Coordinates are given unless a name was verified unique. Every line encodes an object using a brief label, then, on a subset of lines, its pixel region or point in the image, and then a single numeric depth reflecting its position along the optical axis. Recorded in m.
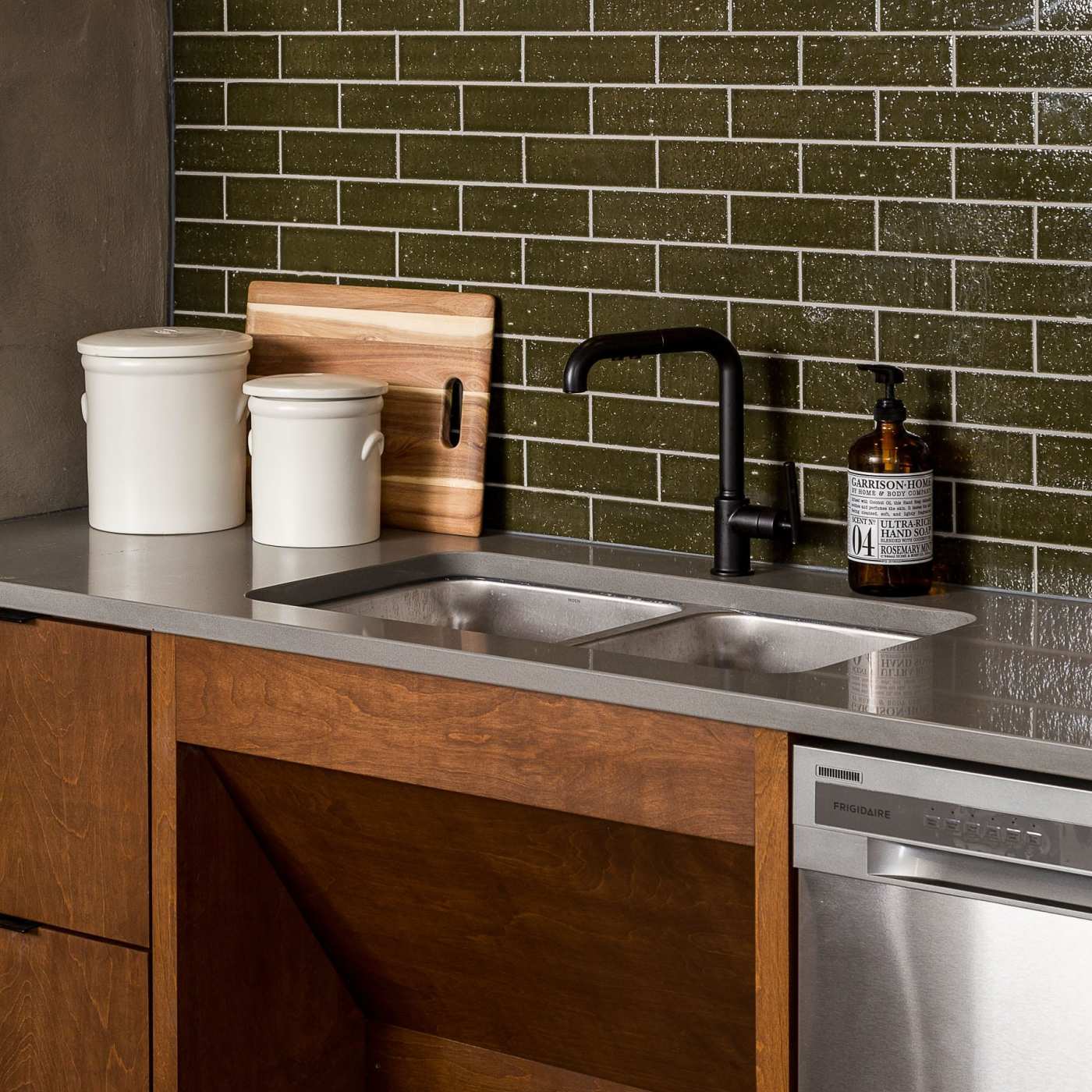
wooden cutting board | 4.39
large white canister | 4.31
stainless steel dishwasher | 2.75
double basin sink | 3.68
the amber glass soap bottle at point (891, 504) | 3.61
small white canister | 4.17
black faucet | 3.74
